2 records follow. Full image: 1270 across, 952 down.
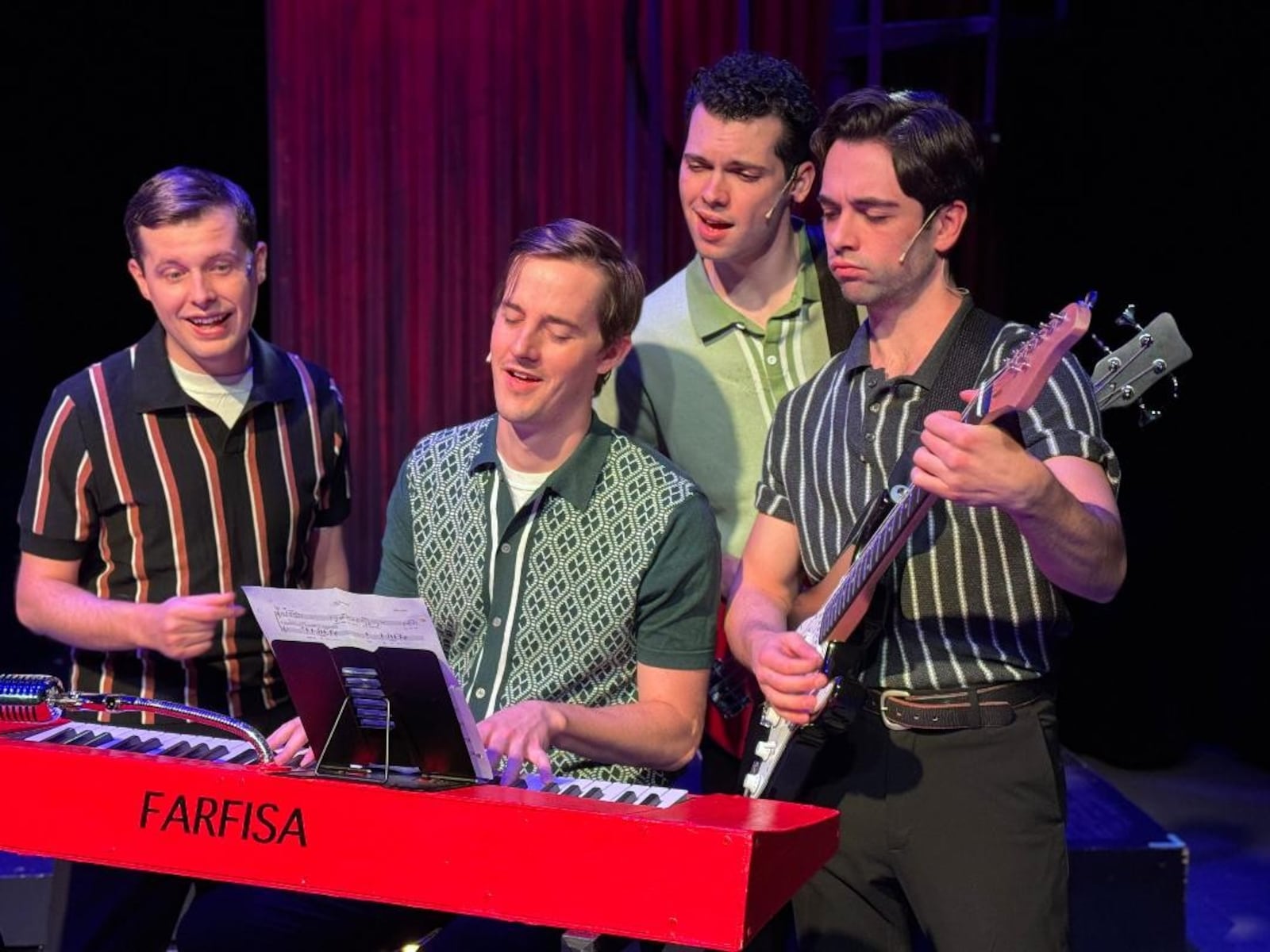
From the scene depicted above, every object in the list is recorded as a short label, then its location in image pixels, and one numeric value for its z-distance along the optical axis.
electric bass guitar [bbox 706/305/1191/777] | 5.25
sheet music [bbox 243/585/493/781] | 4.09
